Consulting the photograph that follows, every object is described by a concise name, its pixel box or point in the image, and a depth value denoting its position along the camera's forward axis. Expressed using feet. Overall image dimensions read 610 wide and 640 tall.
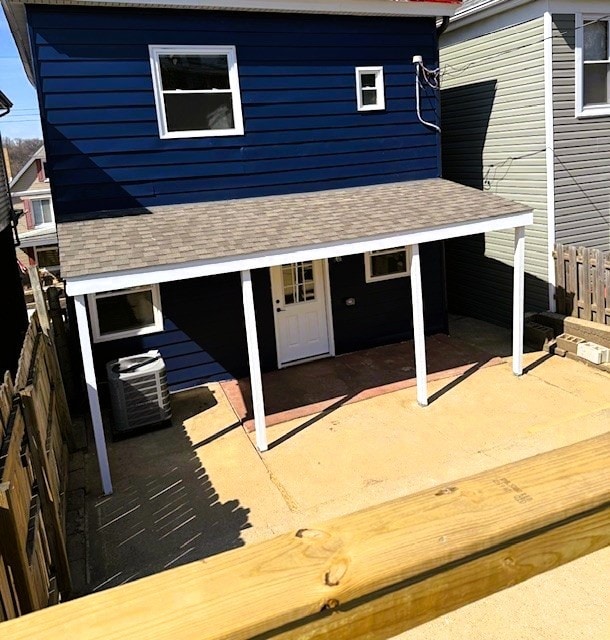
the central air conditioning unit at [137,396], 25.11
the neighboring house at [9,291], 36.55
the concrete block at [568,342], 30.55
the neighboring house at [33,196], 114.21
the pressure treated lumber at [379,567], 2.77
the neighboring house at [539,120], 32.50
